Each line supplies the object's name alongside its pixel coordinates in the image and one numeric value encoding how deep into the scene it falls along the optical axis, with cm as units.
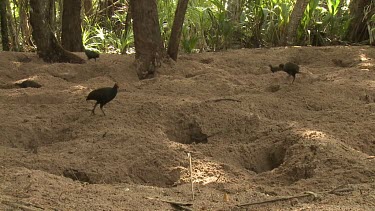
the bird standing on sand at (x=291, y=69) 1087
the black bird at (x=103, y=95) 885
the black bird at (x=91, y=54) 1228
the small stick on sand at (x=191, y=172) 649
